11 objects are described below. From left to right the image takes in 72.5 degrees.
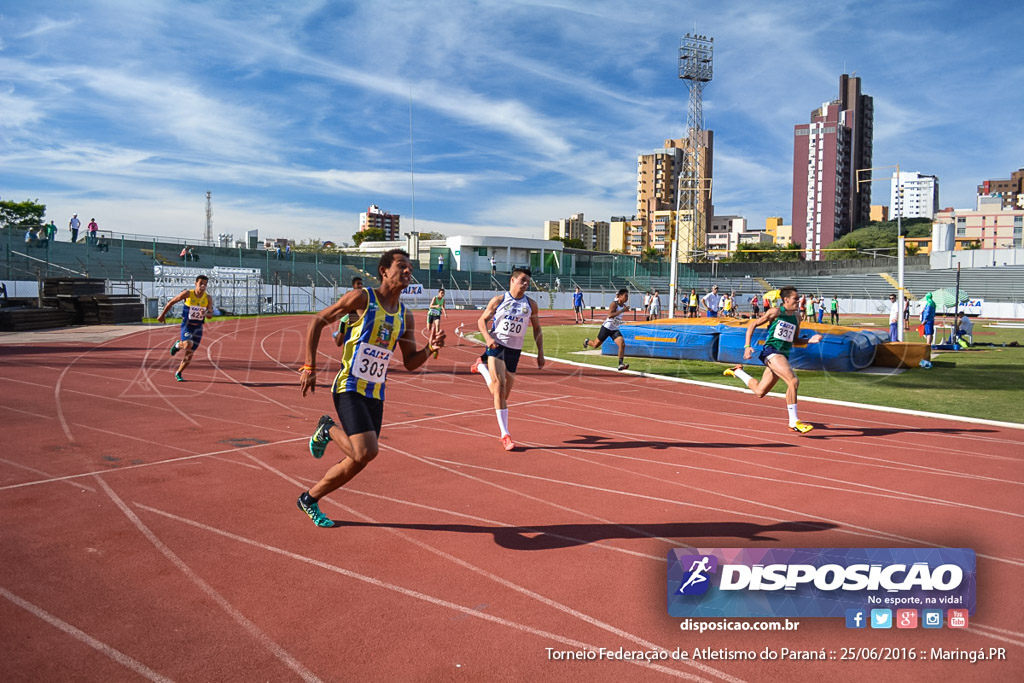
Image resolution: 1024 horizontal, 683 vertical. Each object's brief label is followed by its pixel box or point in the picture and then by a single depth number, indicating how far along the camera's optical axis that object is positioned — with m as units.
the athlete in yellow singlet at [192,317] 12.64
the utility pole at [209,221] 159.10
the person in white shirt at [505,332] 8.29
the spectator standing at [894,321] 20.86
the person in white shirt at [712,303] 33.91
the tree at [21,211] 66.12
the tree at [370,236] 153.75
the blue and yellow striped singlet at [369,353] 4.96
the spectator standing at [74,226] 38.44
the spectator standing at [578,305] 36.44
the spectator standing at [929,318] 19.84
